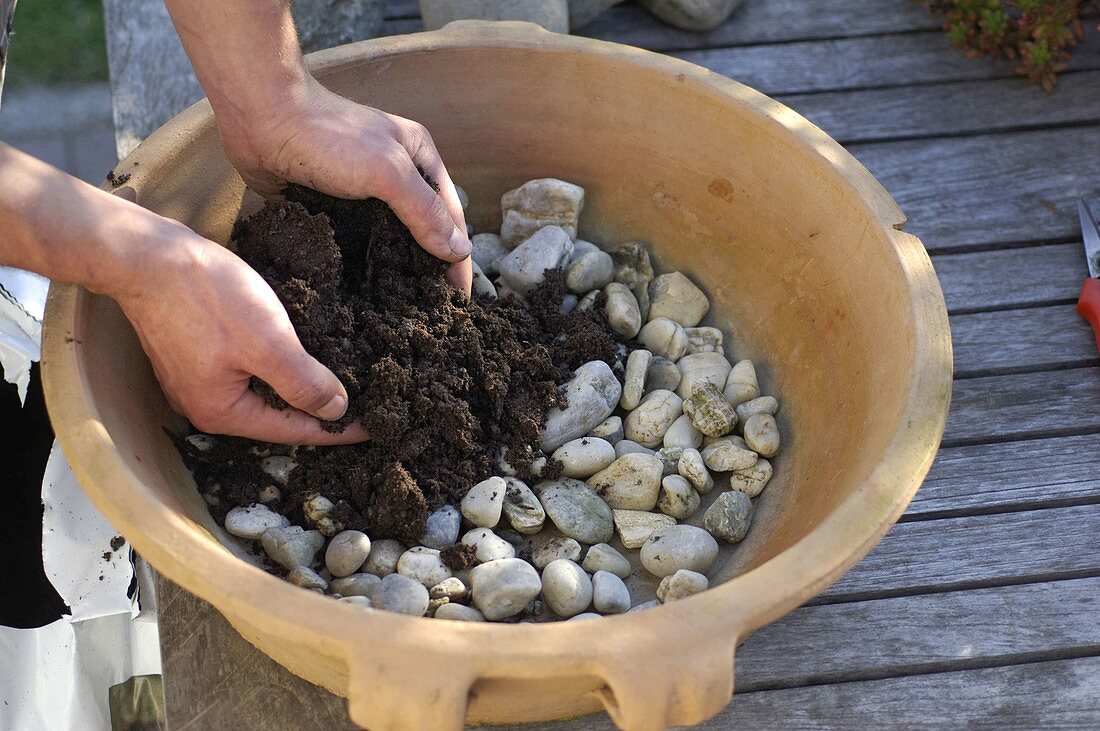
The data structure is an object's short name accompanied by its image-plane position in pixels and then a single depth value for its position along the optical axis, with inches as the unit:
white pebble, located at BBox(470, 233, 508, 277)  58.6
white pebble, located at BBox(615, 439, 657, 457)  50.8
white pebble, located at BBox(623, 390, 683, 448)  51.5
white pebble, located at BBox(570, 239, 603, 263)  57.0
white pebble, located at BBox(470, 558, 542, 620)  42.3
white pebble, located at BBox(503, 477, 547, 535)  46.7
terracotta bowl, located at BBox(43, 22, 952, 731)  32.5
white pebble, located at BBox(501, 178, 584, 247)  57.2
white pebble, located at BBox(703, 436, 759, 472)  49.7
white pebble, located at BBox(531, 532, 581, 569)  46.4
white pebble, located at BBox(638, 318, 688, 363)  54.9
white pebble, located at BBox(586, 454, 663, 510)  48.6
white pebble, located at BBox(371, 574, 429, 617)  40.7
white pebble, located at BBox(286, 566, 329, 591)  42.1
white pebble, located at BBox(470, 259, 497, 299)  54.6
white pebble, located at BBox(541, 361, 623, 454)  49.5
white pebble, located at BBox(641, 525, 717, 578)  45.6
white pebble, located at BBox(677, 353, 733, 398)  53.2
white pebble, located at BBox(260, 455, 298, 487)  46.9
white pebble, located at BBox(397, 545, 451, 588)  43.4
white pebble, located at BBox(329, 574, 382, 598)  43.1
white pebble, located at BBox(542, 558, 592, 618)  43.3
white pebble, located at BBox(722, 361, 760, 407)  52.9
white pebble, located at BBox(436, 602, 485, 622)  41.5
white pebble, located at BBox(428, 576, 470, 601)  42.4
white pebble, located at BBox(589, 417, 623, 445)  50.8
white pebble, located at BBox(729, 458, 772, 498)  49.5
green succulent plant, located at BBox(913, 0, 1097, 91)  72.0
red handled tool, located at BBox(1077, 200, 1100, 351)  59.1
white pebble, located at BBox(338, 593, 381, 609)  40.3
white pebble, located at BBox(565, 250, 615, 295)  55.4
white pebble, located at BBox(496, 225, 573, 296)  55.1
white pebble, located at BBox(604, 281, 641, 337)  54.9
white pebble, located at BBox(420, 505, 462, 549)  45.4
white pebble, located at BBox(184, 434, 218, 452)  47.1
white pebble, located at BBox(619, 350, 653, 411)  52.2
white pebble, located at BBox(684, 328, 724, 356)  55.6
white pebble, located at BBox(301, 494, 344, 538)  45.1
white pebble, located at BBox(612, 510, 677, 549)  47.9
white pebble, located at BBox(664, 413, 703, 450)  51.2
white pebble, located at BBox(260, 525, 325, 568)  43.6
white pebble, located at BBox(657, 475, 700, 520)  48.7
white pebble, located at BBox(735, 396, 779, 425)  51.9
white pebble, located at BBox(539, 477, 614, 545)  47.4
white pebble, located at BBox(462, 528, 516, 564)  45.0
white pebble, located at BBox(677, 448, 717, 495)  49.3
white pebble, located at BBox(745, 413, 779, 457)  50.0
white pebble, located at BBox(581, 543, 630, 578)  46.0
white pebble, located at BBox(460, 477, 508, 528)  46.0
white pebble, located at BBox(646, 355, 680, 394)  53.7
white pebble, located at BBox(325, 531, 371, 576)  43.6
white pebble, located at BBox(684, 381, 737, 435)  50.7
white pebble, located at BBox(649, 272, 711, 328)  56.5
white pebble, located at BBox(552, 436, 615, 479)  48.9
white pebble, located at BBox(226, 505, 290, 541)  44.5
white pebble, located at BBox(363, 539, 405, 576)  44.5
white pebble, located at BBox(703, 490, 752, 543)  47.4
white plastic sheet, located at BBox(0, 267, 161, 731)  47.9
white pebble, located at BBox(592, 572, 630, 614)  43.8
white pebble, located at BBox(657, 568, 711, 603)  43.0
